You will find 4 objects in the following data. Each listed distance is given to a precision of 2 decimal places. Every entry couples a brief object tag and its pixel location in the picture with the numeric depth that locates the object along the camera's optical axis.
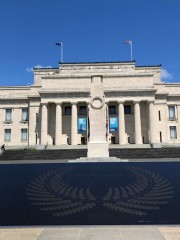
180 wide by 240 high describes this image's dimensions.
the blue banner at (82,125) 44.87
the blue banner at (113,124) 45.02
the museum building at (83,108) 44.65
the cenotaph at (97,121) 18.29
